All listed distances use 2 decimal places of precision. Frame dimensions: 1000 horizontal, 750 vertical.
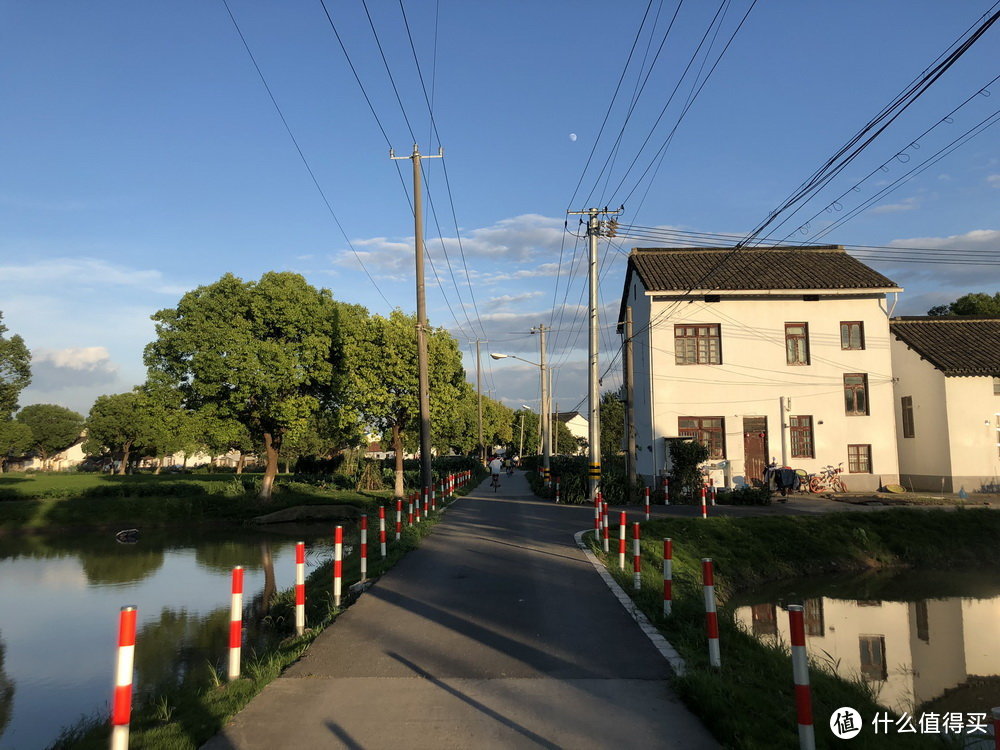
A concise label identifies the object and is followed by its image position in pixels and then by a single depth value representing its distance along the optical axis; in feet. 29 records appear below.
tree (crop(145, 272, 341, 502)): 88.43
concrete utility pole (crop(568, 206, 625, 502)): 82.79
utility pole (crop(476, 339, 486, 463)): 188.18
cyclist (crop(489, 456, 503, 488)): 119.85
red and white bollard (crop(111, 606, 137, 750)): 14.06
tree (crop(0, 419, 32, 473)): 224.12
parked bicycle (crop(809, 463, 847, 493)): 95.71
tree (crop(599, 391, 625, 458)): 200.75
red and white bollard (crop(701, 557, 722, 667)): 21.33
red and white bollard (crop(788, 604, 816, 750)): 14.87
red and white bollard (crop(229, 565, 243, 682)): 20.56
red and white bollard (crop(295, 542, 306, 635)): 25.62
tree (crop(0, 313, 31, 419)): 150.41
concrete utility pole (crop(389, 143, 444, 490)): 73.61
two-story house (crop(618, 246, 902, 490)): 98.37
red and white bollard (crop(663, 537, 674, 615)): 27.81
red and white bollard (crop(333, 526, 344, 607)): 30.66
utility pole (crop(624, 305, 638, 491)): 83.20
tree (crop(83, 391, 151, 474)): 246.88
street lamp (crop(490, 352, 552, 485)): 143.31
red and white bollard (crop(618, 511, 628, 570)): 36.76
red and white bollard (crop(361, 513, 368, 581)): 36.50
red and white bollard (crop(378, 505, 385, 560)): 43.21
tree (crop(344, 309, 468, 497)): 95.30
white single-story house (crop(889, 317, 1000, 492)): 92.02
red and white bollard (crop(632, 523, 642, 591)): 32.76
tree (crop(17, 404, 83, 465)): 284.82
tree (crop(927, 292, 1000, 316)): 161.48
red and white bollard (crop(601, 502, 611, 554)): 43.64
